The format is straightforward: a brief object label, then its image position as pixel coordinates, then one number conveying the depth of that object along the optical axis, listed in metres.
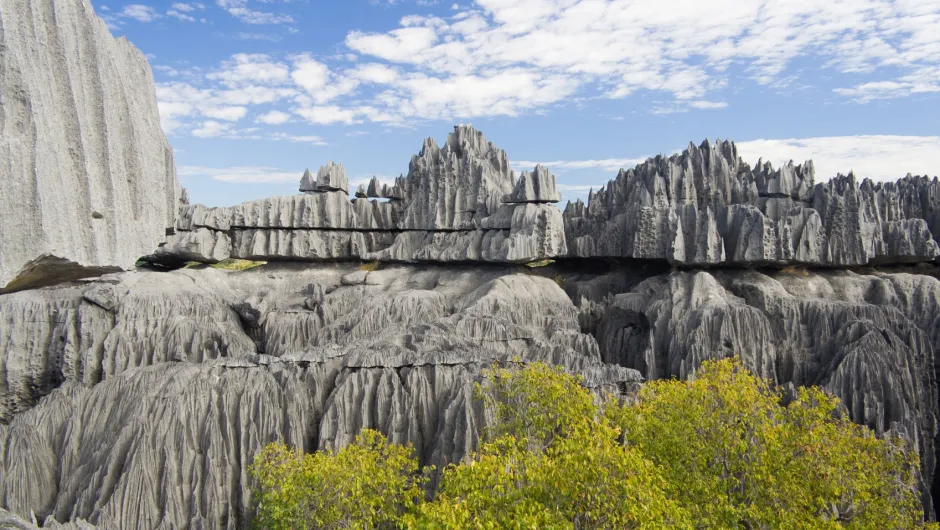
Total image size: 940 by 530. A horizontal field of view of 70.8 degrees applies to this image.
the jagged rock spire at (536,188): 40.78
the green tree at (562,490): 12.03
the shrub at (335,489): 15.69
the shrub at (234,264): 69.88
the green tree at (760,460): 14.70
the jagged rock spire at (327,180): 45.59
